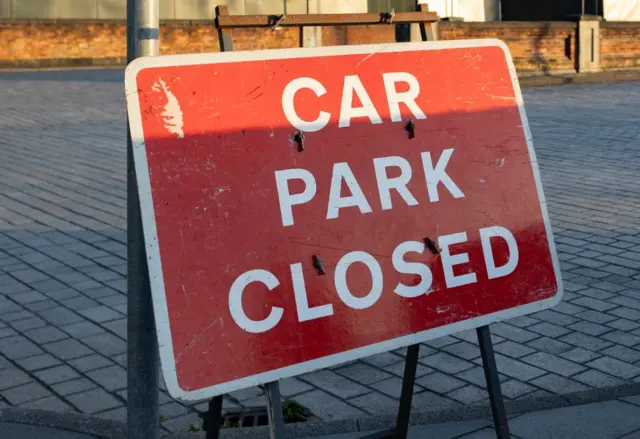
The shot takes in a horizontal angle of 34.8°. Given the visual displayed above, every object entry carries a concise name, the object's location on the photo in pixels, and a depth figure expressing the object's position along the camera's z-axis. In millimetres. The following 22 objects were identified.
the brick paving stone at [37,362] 4599
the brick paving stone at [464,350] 4734
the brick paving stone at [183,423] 3926
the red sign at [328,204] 2676
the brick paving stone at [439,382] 4312
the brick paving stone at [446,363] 4547
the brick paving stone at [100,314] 5312
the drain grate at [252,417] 3988
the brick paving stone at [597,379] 4320
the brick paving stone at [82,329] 5062
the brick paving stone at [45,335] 4980
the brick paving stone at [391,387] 4273
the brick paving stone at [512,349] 4736
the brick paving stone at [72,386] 4316
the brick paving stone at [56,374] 4457
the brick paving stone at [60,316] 5256
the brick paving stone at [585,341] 4820
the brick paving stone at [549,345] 4777
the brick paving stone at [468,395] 4176
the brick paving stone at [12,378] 4379
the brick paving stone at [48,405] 4117
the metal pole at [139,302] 2994
